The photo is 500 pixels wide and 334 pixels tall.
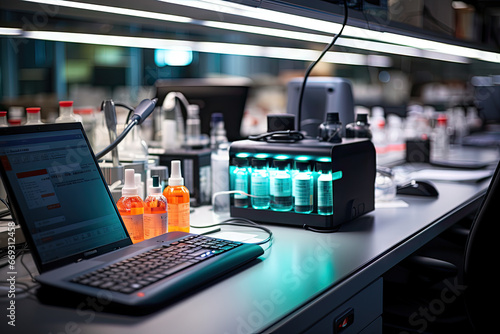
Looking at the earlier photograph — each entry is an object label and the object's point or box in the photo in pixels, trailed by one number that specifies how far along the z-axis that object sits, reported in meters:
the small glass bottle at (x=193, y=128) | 1.93
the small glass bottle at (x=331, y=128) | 1.52
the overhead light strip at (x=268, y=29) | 1.30
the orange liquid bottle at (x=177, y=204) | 1.35
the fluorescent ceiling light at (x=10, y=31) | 1.41
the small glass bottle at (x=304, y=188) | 1.45
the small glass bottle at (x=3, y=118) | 1.34
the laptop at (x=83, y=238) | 0.93
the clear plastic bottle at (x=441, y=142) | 3.00
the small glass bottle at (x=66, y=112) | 1.43
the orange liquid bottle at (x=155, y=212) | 1.25
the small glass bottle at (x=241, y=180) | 1.56
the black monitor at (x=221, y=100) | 2.57
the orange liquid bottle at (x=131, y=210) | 1.21
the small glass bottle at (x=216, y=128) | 2.07
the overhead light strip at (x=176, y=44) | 1.64
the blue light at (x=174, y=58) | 6.82
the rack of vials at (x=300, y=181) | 1.43
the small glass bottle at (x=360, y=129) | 2.13
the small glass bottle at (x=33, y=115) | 1.33
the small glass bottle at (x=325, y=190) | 1.42
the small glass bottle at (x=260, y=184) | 1.51
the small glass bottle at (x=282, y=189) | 1.47
